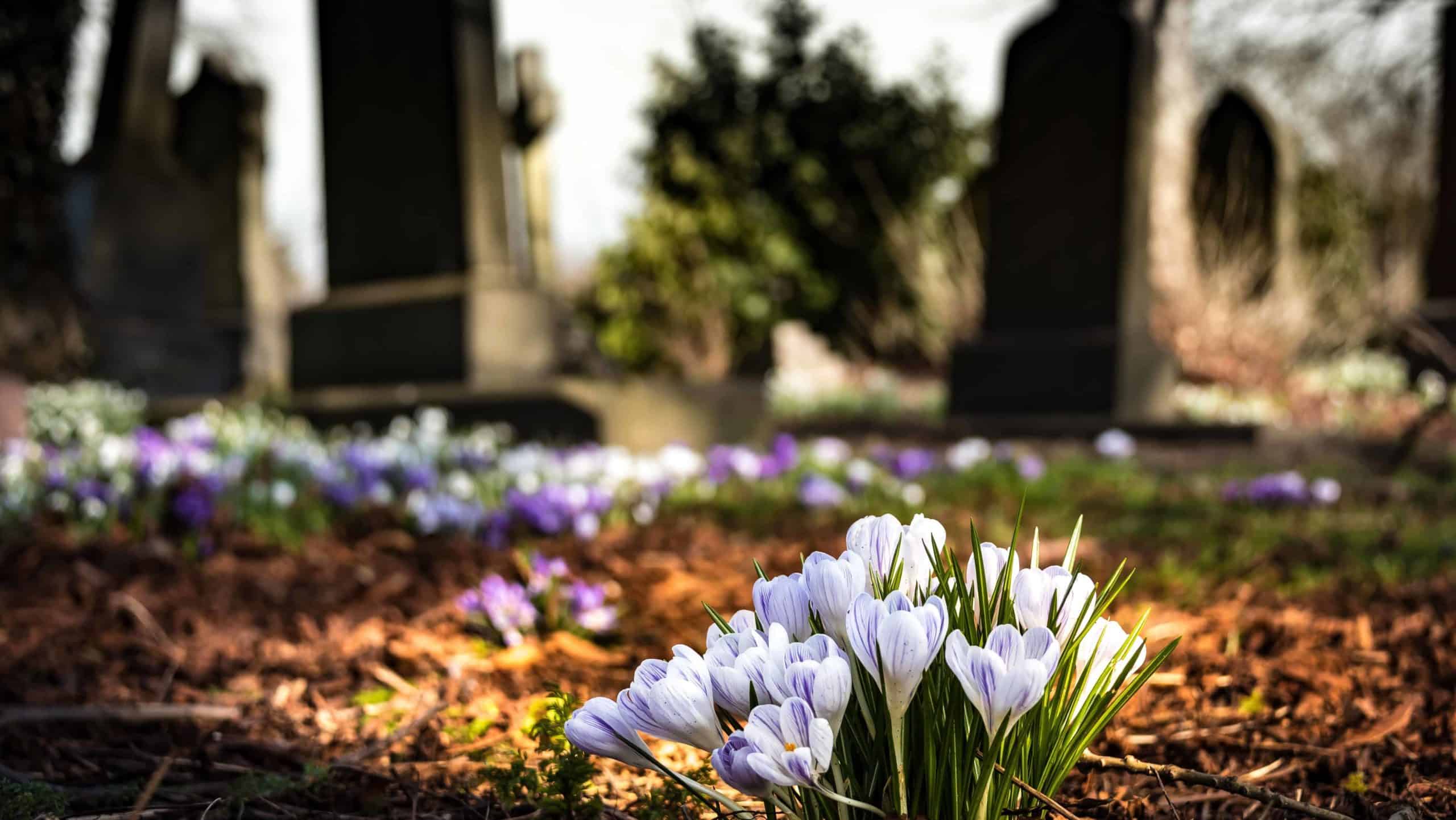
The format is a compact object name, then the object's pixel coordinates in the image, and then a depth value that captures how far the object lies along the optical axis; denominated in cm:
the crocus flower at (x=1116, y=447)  595
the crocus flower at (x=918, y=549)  123
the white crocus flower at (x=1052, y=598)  114
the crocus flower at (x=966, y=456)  580
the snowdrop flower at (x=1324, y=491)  435
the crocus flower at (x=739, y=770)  99
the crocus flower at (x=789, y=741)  97
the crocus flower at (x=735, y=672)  106
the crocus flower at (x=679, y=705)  103
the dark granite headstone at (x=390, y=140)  675
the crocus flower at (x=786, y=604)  119
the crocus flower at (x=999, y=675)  101
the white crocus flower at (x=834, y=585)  113
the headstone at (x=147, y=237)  1152
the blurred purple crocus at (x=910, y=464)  514
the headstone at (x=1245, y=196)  1366
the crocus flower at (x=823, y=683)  100
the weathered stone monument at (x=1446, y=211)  1062
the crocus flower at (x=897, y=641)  102
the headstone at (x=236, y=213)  1239
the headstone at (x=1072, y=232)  892
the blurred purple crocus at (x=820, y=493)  443
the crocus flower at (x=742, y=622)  119
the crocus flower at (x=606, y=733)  107
